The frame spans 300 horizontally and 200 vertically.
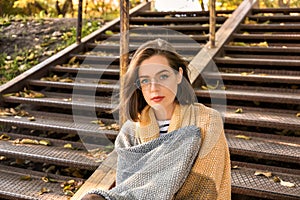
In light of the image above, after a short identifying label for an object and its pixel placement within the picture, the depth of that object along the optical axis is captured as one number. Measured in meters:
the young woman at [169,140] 2.15
